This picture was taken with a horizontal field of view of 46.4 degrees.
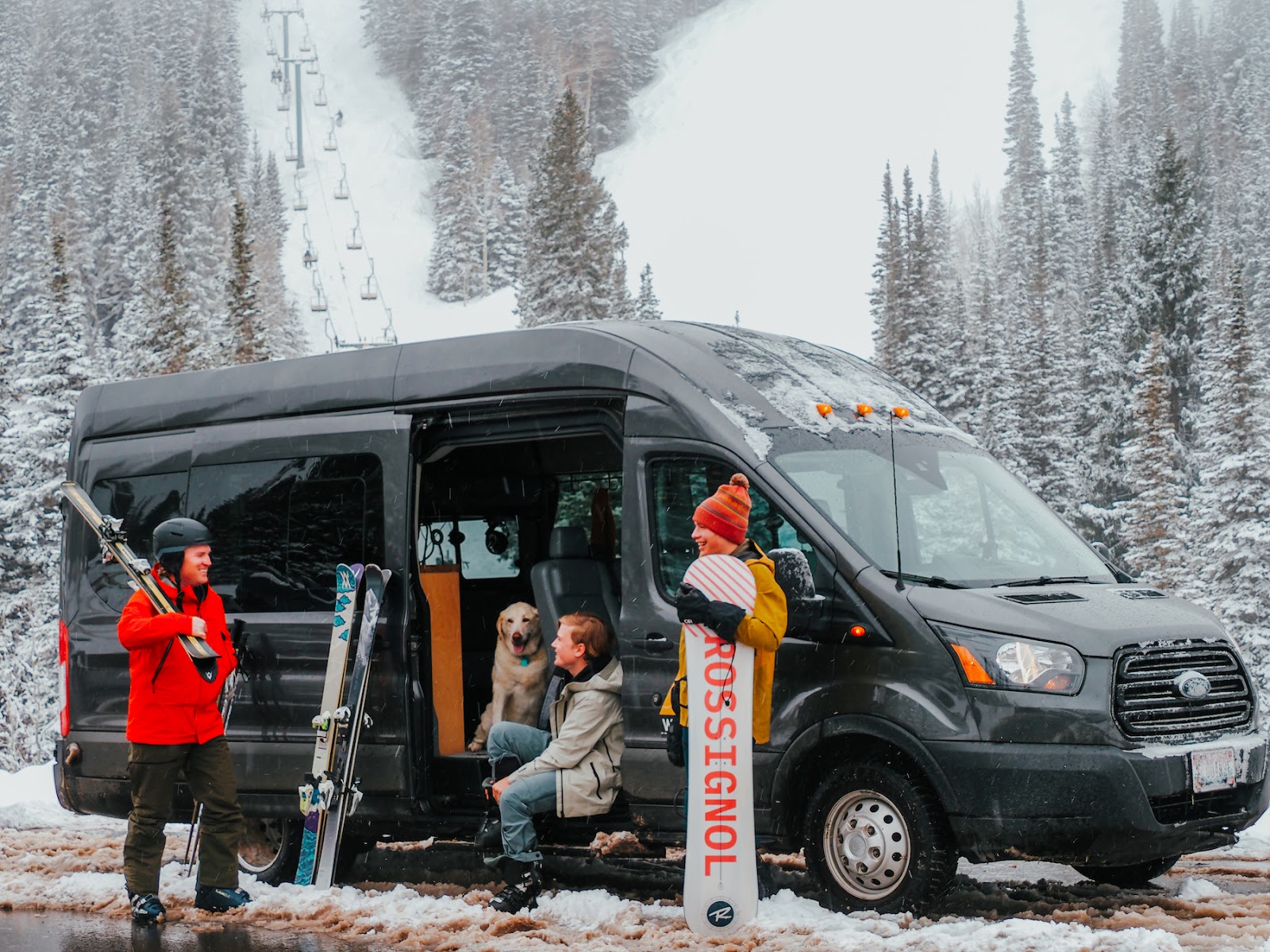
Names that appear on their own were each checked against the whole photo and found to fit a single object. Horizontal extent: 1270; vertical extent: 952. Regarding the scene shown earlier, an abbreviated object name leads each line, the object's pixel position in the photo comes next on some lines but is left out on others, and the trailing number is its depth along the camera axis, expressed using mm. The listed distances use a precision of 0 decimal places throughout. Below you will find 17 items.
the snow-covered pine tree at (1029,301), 54656
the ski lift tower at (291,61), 82994
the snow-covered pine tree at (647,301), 83812
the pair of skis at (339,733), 7699
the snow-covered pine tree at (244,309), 55194
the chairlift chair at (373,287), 105875
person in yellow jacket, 6039
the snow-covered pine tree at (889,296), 59250
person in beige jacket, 7168
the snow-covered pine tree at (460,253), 104562
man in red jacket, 7289
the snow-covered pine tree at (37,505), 33625
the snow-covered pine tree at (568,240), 60656
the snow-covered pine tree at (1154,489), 39656
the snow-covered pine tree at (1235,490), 33812
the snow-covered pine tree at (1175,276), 60750
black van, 6039
